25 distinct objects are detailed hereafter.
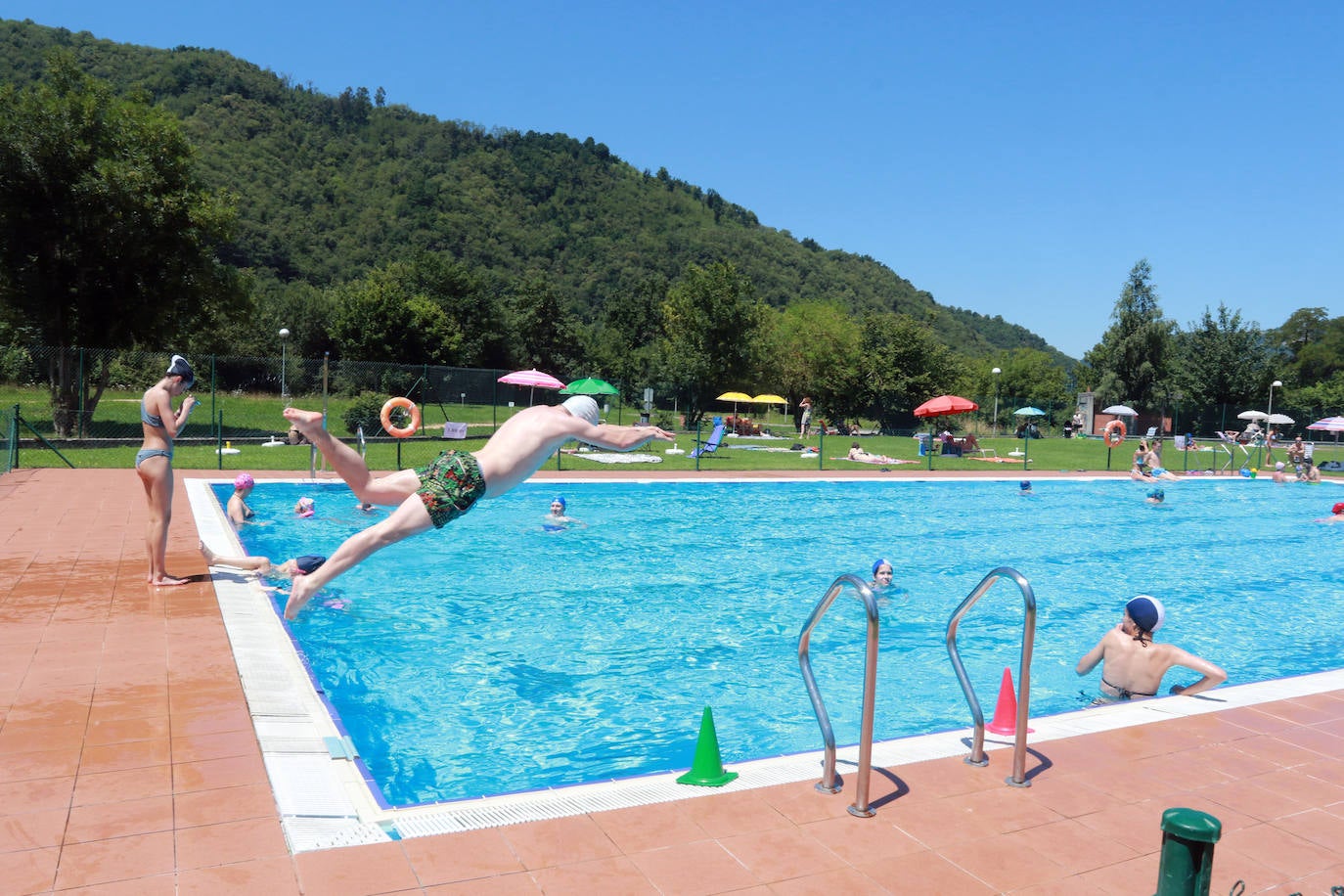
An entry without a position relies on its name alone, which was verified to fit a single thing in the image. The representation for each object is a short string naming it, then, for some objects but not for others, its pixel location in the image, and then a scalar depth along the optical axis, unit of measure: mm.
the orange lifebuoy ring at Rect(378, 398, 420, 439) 11256
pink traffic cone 5246
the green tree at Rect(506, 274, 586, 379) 65444
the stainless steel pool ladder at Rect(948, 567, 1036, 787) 4054
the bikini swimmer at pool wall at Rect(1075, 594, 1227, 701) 6137
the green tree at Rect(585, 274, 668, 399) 71000
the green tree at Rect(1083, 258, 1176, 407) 53125
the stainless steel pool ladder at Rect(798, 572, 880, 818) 3691
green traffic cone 3990
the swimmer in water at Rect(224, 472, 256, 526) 10891
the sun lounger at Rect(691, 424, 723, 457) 14320
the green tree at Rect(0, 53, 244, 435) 21766
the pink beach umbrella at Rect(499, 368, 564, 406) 23672
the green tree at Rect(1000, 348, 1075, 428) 70875
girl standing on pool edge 7000
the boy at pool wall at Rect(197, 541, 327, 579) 7918
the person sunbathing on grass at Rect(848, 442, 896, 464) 24766
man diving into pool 4609
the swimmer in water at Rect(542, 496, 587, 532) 13141
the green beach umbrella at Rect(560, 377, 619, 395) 23500
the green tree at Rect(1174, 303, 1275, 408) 47250
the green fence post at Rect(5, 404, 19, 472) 15078
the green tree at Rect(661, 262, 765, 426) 44656
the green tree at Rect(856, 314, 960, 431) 40562
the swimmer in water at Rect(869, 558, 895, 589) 9625
